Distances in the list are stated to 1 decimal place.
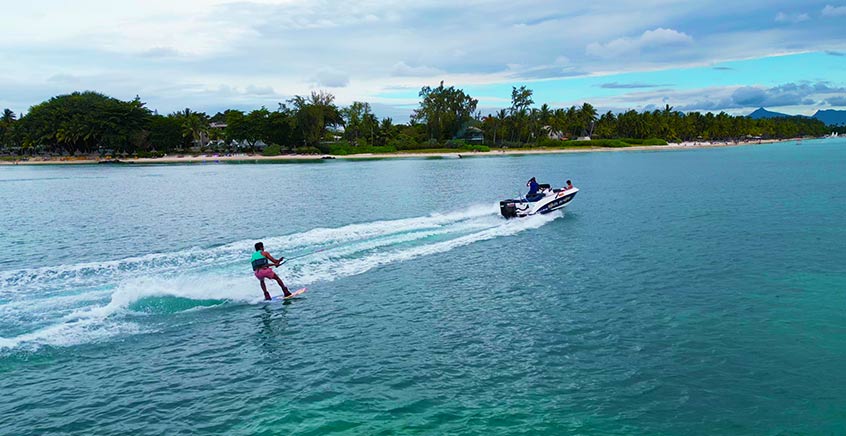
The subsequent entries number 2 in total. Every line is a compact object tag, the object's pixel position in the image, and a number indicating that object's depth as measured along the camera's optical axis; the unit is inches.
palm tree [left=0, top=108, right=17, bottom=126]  6506.9
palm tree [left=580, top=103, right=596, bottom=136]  7440.9
